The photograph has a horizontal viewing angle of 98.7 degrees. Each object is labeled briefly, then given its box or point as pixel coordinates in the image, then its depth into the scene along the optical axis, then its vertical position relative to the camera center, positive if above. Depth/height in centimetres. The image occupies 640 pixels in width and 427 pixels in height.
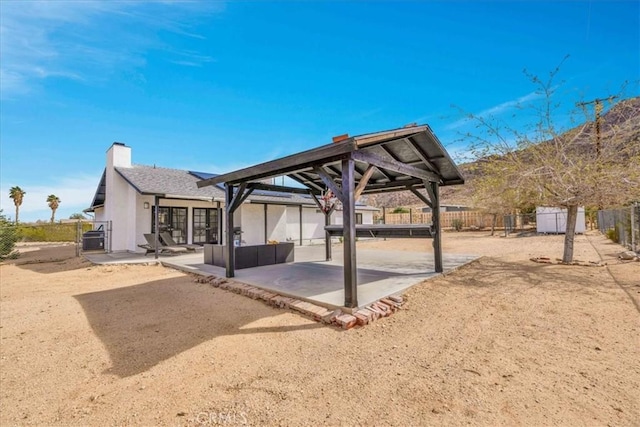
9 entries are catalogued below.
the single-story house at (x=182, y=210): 1159 +46
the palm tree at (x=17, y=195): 3581 +341
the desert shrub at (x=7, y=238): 1148 -73
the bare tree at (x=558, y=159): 686 +153
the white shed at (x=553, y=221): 1831 -30
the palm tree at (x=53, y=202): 3909 +270
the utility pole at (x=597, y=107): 717 +288
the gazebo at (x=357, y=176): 404 +95
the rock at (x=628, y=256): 778 -114
